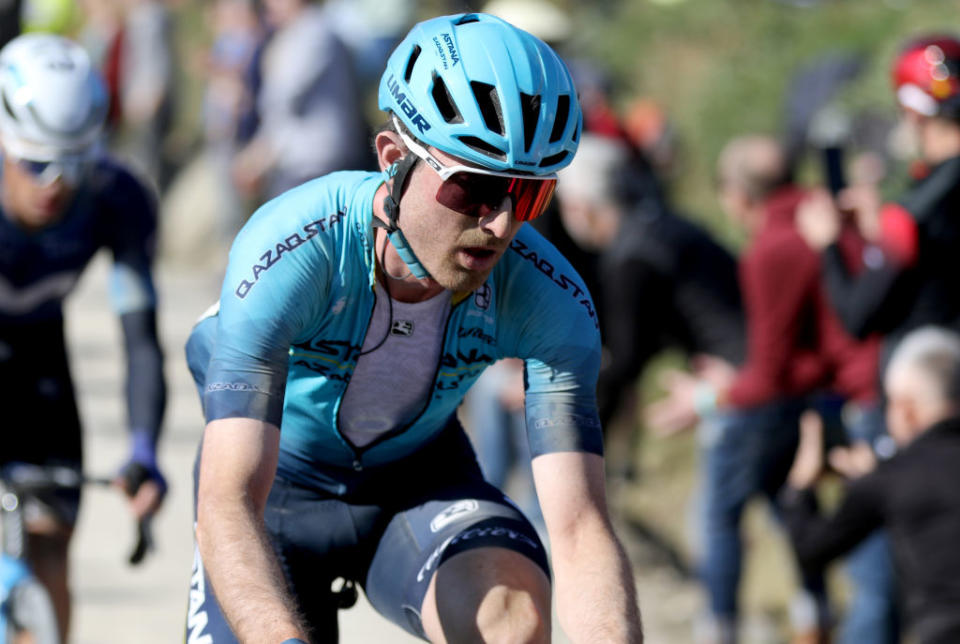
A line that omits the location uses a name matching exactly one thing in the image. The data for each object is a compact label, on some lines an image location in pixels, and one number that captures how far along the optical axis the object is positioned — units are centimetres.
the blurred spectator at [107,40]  2925
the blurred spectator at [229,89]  2556
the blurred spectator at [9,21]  1816
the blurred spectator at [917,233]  1095
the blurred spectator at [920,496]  1015
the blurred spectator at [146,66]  2927
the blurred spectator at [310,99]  1948
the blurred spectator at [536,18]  1728
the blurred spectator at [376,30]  2434
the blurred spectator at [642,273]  1407
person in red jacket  1362
